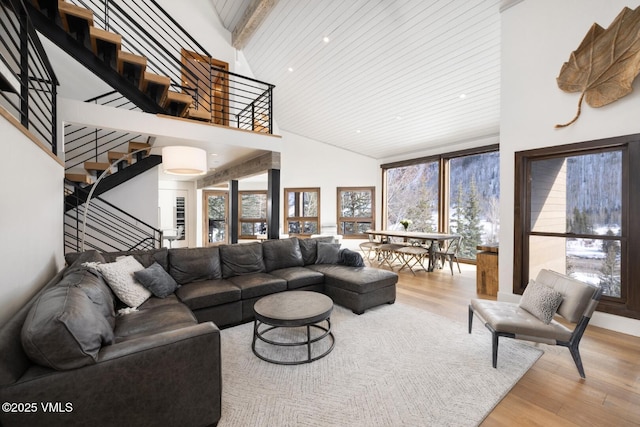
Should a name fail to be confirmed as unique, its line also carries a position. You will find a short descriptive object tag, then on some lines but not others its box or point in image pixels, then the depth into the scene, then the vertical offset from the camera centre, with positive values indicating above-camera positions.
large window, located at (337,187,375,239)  8.28 +0.10
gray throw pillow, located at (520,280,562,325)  2.25 -0.75
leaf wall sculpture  2.60 +1.53
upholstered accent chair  2.08 -0.86
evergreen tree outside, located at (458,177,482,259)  6.29 -0.26
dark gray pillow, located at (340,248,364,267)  4.12 -0.68
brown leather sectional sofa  1.16 -0.75
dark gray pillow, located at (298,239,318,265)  4.29 -0.59
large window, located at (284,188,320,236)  8.20 +0.07
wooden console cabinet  4.12 -0.89
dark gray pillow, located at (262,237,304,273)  3.95 -0.60
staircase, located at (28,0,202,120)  2.91 +1.84
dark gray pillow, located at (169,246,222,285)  3.20 -0.62
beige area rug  1.71 -1.24
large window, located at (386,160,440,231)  7.09 +0.50
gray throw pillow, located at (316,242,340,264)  4.32 -0.64
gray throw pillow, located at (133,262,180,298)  2.66 -0.67
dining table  5.31 -0.46
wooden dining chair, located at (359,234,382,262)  6.43 -0.75
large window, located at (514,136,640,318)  2.81 -0.03
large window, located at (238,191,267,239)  8.73 -0.03
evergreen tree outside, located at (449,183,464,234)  6.57 -0.06
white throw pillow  2.41 -0.63
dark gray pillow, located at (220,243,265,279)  3.57 -0.62
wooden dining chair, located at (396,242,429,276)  5.43 -0.77
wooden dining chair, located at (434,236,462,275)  5.38 -0.79
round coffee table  2.25 -0.85
